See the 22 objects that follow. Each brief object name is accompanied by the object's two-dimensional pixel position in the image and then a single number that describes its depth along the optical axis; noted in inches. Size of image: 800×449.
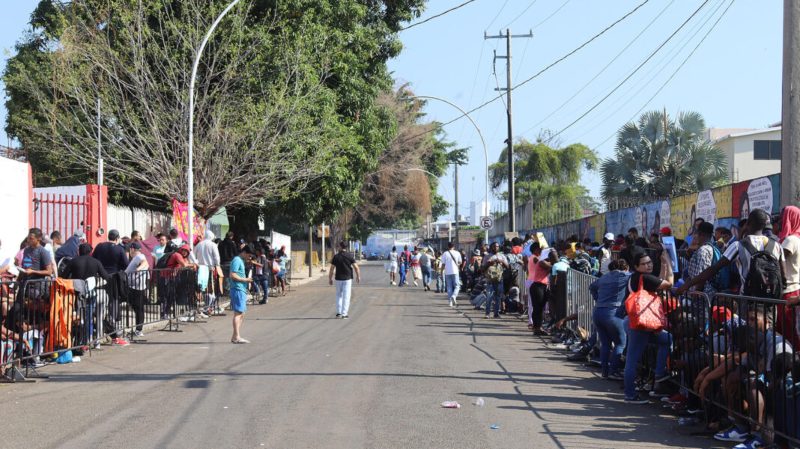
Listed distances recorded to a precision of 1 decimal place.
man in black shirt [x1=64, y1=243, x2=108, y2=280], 571.8
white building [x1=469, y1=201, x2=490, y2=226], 3862.7
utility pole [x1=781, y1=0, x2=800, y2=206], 413.4
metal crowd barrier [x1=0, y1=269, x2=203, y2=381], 471.8
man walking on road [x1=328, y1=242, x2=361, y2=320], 856.9
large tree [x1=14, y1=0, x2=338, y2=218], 1055.0
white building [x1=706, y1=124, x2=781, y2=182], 2105.1
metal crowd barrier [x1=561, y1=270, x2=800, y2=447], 296.0
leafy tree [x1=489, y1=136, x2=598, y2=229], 2600.9
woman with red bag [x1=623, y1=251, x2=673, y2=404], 416.5
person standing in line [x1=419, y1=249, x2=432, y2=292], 1524.4
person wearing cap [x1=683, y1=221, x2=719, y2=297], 443.8
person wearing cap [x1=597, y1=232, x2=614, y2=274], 725.0
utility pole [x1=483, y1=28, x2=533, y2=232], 1439.5
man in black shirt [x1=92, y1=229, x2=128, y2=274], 663.1
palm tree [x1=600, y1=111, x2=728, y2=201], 1352.1
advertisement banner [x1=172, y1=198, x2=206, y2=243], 975.0
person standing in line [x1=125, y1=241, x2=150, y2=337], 669.2
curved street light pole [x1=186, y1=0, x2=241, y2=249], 895.1
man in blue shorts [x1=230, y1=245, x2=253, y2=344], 649.0
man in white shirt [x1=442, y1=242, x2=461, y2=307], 1120.2
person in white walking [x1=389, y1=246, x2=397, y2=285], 1756.9
